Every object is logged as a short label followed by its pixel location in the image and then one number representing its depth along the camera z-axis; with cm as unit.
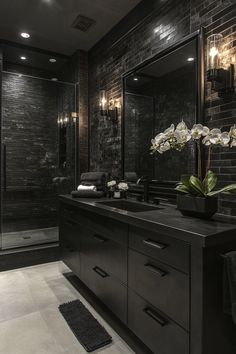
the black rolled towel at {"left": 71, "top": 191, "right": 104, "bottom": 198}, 270
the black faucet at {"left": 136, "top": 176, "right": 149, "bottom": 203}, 247
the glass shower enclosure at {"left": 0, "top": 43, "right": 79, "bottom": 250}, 380
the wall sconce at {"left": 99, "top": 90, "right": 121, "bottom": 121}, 312
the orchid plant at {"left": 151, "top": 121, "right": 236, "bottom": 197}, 153
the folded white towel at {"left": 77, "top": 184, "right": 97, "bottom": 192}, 286
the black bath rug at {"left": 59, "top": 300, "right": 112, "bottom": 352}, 175
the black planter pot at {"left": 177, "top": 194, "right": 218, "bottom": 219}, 153
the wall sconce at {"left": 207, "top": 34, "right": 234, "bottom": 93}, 174
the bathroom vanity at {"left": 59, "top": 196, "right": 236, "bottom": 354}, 119
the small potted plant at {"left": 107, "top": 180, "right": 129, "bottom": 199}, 263
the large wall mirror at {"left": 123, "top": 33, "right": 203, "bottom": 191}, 205
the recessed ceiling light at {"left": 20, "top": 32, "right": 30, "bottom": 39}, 331
